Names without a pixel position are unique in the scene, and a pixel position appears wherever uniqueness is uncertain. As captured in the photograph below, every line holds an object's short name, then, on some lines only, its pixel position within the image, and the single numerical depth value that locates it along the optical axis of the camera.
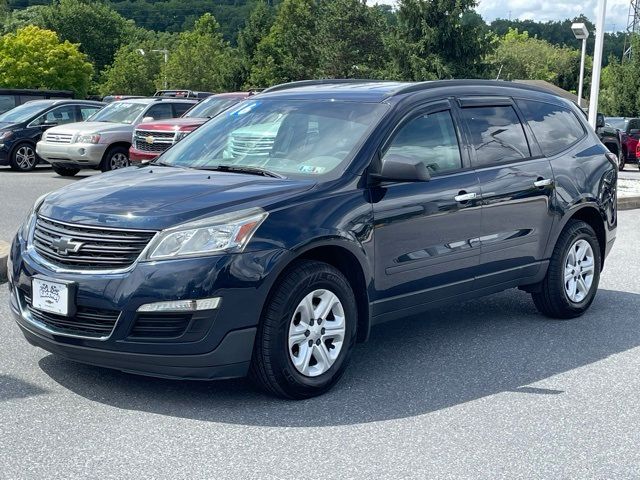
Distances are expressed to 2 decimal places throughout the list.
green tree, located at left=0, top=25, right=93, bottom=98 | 85.00
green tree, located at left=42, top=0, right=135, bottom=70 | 112.00
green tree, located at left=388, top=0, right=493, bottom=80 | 45.78
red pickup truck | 17.84
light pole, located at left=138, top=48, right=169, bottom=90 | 83.40
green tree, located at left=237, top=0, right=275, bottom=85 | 79.62
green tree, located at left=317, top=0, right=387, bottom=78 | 62.47
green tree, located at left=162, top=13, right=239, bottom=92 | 80.44
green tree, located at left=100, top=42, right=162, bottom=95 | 93.62
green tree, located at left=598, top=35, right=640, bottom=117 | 43.97
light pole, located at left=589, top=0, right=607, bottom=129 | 19.77
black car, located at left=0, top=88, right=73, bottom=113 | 26.28
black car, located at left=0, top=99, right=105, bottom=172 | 21.47
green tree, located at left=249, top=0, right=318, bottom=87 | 71.31
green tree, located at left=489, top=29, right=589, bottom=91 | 122.38
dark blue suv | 5.00
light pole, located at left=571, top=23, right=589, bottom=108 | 26.43
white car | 19.17
